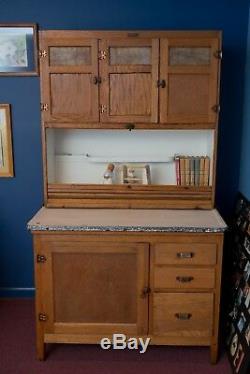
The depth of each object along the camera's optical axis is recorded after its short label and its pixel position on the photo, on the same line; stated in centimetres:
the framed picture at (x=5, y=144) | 284
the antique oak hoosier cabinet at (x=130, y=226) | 229
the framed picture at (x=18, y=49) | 273
